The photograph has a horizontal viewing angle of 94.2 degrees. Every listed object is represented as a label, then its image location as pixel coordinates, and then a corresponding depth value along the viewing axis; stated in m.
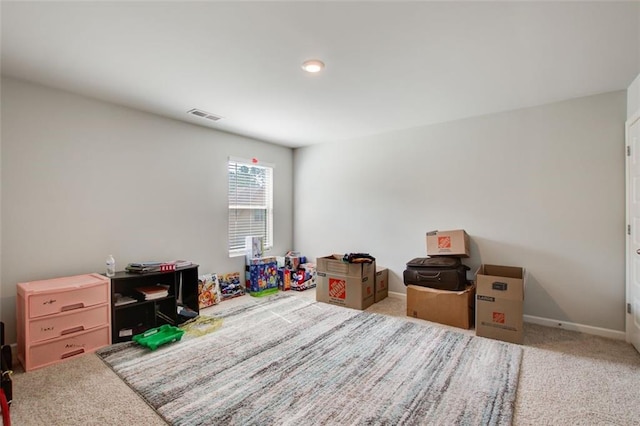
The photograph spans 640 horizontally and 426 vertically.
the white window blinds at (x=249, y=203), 4.51
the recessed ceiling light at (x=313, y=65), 2.34
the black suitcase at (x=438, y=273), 3.28
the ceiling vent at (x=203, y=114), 3.47
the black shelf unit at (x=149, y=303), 2.88
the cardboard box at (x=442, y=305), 3.15
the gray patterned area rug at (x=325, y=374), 1.83
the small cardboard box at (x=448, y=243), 3.47
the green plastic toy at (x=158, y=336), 2.69
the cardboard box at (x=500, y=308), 2.75
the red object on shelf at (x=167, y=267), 3.17
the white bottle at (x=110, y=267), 2.95
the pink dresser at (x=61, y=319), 2.33
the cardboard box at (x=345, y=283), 3.77
